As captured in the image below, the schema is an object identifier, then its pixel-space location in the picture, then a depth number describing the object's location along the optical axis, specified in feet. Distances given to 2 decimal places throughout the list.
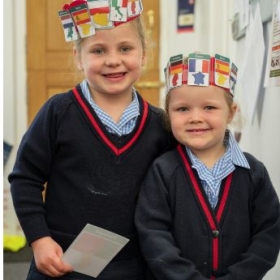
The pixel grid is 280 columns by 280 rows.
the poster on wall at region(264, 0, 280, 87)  4.17
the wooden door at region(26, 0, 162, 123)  10.87
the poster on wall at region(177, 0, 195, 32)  10.74
